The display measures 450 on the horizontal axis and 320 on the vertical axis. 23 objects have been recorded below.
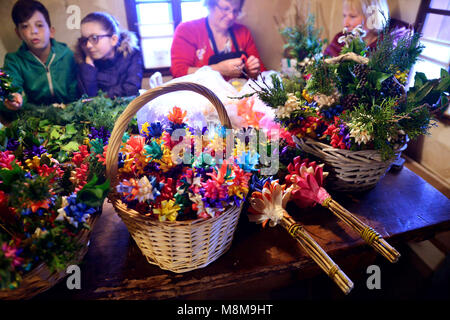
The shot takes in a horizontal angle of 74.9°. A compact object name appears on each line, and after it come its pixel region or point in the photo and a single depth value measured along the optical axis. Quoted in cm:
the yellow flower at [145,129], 93
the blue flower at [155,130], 90
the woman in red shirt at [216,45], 203
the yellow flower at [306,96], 111
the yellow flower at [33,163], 85
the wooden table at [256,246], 78
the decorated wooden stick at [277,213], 82
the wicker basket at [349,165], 96
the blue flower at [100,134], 101
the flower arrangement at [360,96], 97
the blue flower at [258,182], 83
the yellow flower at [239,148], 83
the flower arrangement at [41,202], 63
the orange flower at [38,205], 66
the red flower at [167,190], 77
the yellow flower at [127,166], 84
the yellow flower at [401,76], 107
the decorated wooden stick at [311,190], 90
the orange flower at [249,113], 120
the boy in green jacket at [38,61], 190
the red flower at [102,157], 85
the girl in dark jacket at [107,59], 196
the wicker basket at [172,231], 71
